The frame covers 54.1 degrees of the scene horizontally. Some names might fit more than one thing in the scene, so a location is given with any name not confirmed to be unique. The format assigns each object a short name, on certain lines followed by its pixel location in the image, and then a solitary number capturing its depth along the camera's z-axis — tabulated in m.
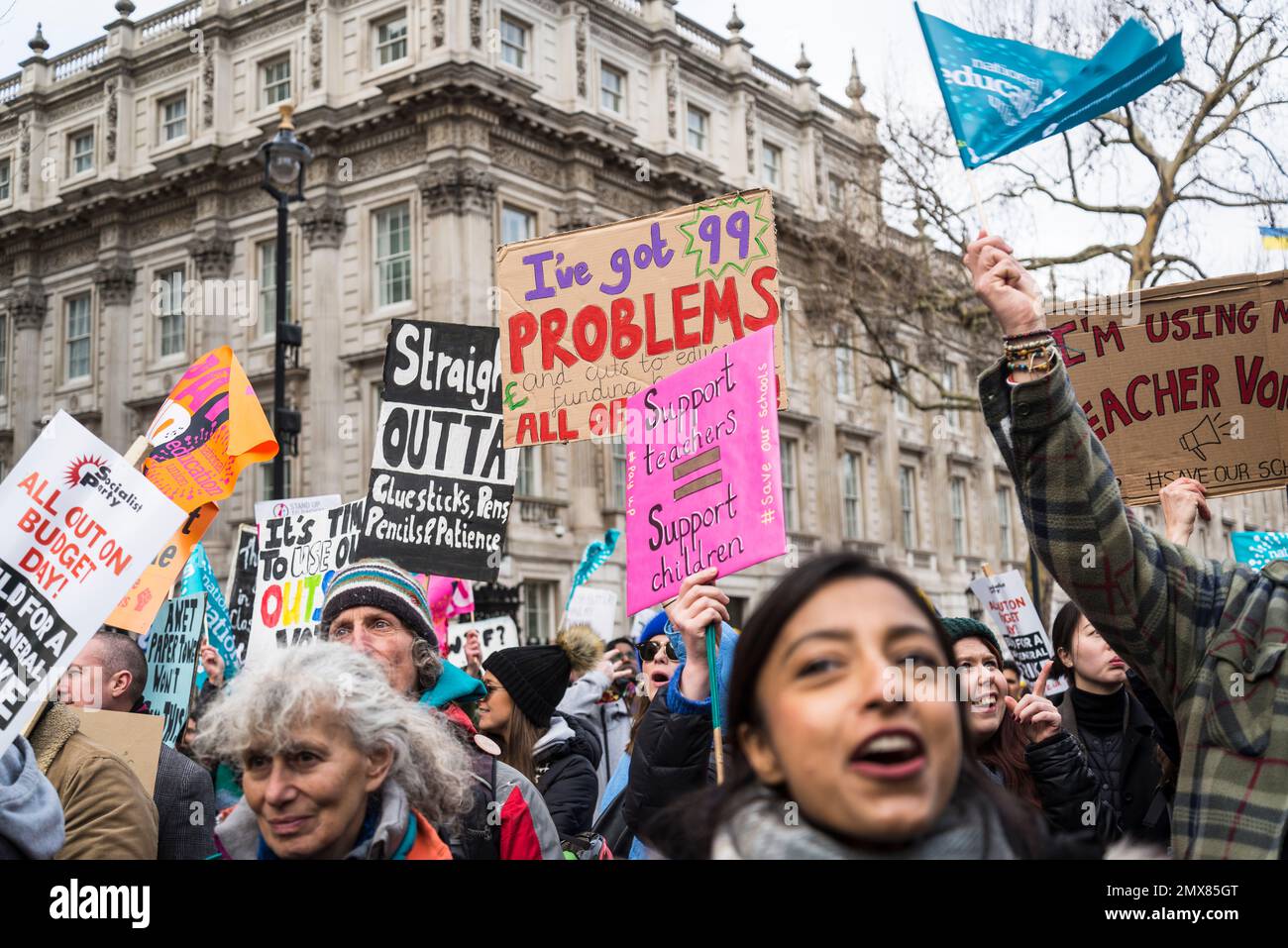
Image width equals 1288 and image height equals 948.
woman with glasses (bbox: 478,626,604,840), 4.88
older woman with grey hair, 2.65
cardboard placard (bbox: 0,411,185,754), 3.26
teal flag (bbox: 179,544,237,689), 6.80
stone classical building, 23.97
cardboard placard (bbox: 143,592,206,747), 5.52
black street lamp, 13.07
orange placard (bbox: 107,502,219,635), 4.75
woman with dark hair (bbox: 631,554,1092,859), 1.51
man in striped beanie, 3.93
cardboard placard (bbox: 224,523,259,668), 8.16
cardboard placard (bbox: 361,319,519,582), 5.95
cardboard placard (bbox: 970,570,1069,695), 8.47
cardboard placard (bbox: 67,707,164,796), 3.74
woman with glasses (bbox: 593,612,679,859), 4.12
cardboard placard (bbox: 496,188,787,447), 5.09
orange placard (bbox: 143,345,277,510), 5.43
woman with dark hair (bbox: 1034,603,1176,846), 4.42
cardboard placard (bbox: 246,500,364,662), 6.47
